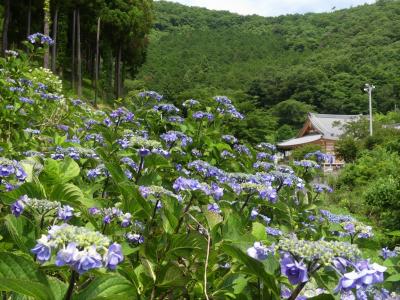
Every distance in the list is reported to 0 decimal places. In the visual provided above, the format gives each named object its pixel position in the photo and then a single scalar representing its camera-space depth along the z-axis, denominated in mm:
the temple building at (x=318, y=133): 41281
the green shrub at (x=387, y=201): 9624
